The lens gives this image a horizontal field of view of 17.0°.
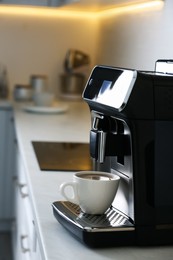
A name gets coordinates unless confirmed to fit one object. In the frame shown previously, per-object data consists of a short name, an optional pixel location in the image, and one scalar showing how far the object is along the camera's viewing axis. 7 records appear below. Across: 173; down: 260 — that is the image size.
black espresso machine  1.15
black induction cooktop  1.94
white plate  3.43
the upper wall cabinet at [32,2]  3.81
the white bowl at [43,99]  3.56
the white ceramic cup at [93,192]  1.21
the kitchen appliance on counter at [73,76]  4.03
